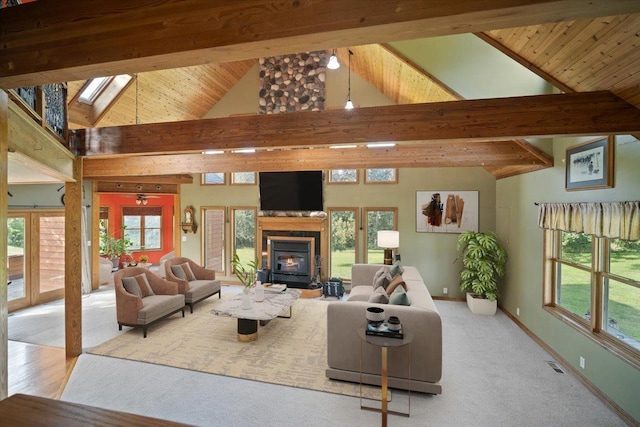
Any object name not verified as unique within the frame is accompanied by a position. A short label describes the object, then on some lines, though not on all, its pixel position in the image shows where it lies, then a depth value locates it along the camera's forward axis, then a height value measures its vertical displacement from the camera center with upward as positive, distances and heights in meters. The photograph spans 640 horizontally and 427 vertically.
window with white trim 10.68 -0.60
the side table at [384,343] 2.71 -1.23
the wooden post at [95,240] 7.67 -0.79
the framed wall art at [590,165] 3.18 +0.51
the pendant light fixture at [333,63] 4.76 +2.31
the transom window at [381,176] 7.23 +0.80
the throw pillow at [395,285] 4.39 -1.09
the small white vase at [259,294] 5.06 -1.41
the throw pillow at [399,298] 3.60 -1.06
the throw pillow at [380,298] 3.79 -1.11
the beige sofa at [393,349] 3.26 -1.55
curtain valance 2.76 -0.09
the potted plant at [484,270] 5.80 -1.15
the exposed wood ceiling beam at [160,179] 8.04 +0.80
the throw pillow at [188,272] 6.49 -1.34
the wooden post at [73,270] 4.04 -0.81
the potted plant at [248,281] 5.00 -1.21
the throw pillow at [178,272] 6.20 -1.28
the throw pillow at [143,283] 5.28 -1.28
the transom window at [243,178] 8.19 +0.84
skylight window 5.64 +2.23
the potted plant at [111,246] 9.27 -1.13
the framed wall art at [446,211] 6.80 -0.03
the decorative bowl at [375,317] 3.10 -1.09
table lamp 6.29 -0.61
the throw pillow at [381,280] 5.02 -1.18
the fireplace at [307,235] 7.52 -0.64
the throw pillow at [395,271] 5.19 -1.05
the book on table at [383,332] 2.94 -1.18
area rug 3.57 -1.94
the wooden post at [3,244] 1.69 -0.20
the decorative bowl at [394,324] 2.98 -1.12
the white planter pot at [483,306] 5.84 -1.85
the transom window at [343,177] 7.46 +0.81
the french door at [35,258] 6.14 -1.03
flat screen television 7.43 +0.46
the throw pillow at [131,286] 4.98 -1.25
